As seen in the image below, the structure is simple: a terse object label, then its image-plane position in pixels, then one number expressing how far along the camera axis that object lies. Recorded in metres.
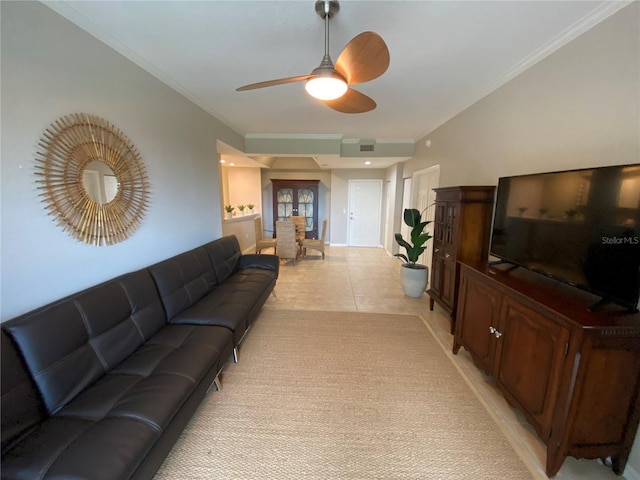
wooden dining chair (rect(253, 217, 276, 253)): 5.58
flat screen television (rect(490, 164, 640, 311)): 1.19
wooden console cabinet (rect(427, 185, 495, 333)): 2.49
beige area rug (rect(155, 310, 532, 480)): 1.37
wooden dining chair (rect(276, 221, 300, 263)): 5.21
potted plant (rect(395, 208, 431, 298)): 3.34
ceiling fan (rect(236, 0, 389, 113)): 1.32
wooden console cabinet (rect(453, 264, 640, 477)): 1.18
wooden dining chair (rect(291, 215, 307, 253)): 5.95
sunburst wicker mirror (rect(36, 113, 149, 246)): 1.47
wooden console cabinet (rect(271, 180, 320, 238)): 7.34
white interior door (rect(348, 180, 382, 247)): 7.18
